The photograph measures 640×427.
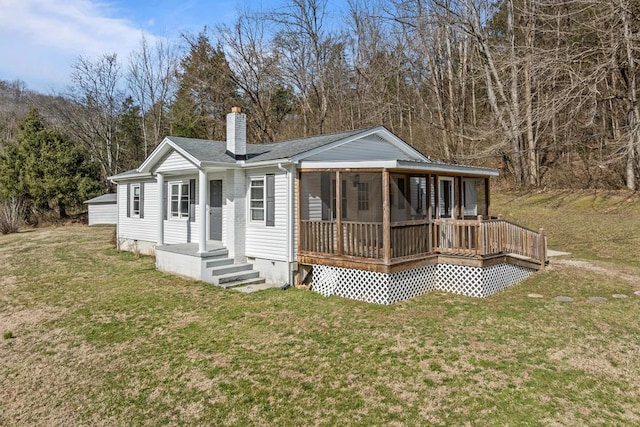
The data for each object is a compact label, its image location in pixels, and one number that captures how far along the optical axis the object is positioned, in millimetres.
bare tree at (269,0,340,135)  26828
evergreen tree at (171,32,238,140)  30109
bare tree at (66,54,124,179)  34481
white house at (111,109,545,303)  9062
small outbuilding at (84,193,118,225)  27047
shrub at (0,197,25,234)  24328
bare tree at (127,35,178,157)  35125
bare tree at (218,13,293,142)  28594
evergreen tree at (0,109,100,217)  28156
